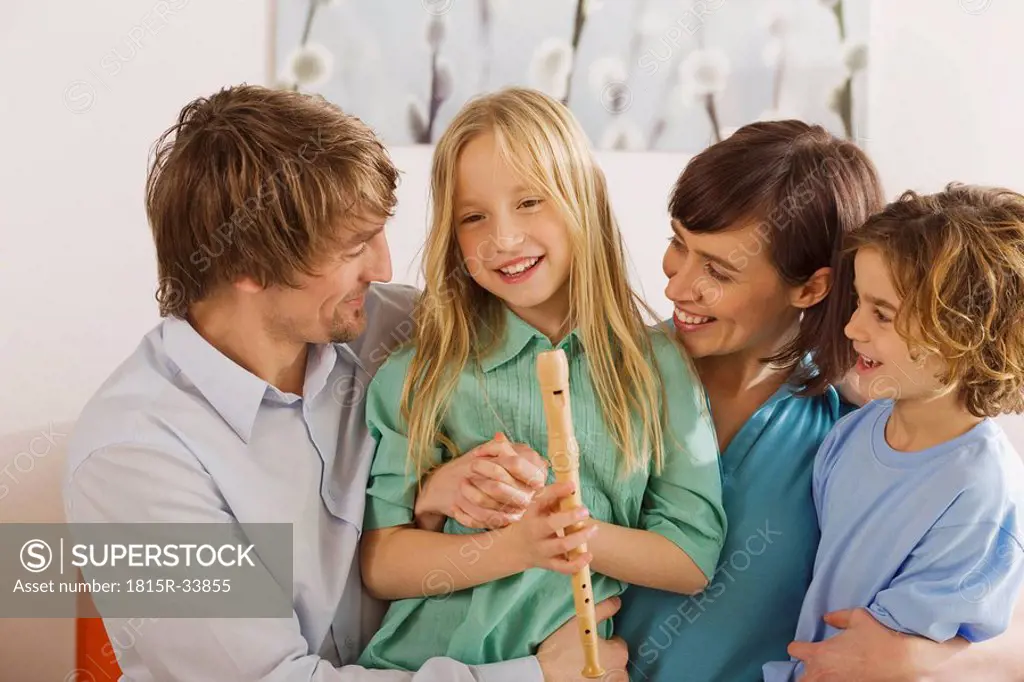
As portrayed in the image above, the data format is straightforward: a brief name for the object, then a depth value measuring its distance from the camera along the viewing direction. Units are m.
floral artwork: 2.38
